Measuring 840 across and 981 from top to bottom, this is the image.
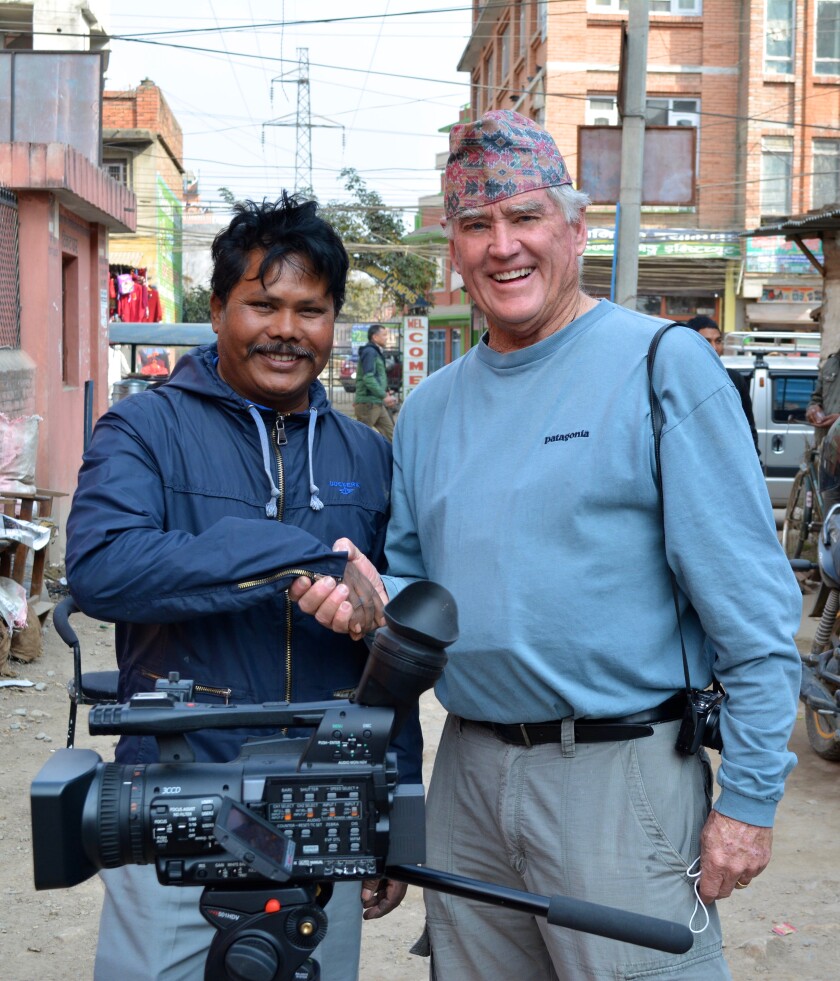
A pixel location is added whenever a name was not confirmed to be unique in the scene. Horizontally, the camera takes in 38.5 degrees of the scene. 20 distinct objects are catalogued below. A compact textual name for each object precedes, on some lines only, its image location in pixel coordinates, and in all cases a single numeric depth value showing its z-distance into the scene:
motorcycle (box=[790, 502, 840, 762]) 5.51
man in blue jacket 2.04
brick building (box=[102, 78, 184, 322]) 31.97
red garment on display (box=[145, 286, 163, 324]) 25.70
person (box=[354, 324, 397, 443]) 18.15
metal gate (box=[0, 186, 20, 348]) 9.20
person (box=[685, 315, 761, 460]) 8.06
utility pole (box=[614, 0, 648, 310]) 9.62
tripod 1.54
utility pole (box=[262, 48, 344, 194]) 43.12
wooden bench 7.40
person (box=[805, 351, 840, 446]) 10.27
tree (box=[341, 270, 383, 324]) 38.42
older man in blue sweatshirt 2.10
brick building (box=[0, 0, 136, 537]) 9.45
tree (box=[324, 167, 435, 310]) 33.88
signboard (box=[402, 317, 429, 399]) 22.61
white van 14.30
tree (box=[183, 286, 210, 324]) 41.82
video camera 1.54
